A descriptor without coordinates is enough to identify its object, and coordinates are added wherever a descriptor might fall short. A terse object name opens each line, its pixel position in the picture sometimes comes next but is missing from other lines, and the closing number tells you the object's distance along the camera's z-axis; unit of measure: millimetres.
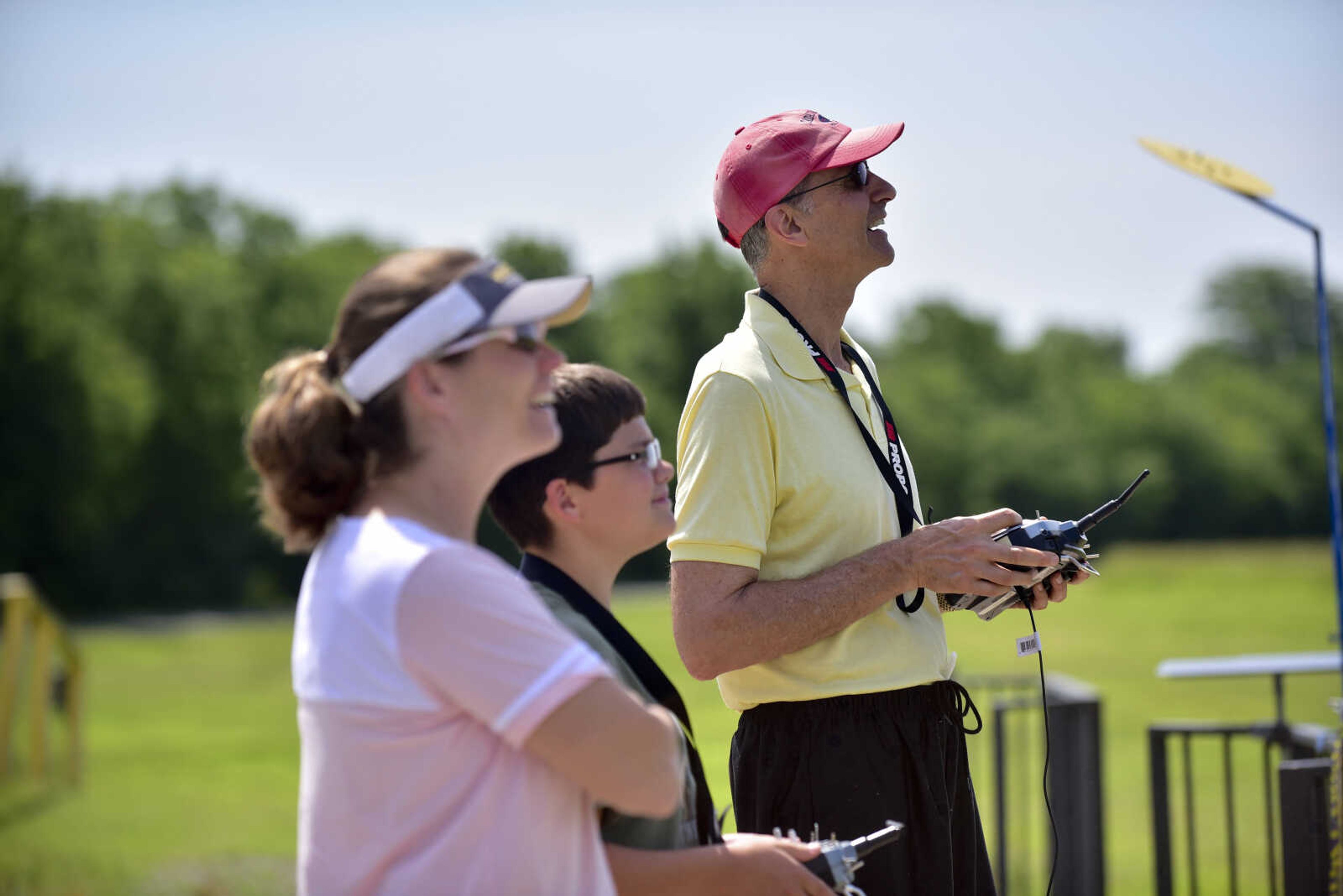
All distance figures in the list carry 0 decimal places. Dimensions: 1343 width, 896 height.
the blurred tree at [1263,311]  163125
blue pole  8508
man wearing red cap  5039
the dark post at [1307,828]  8203
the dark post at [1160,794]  10523
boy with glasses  3941
